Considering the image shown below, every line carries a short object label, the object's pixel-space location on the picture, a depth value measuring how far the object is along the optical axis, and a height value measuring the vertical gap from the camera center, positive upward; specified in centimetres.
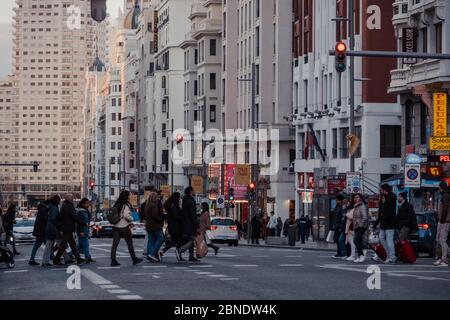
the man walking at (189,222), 3183 -86
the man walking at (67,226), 3192 -96
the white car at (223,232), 6172 -212
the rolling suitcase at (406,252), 3106 -153
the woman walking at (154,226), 3197 -96
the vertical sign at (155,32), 14135 +1589
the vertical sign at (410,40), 5522 +588
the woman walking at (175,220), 3216 -83
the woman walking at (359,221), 3288 -88
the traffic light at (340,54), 3275 +316
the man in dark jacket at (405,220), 3155 -81
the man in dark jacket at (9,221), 4269 -115
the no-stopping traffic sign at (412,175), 4178 +31
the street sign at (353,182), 5006 +11
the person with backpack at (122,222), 3053 -83
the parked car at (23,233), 6306 -219
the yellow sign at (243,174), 7888 +65
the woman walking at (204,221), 3438 -92
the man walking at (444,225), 3041 -91
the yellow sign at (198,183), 9519 +15
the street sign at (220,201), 7506 -88
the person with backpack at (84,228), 3289 -107
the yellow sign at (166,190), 10780 -38
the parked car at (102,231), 8081 -272
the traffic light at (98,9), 3133 +416
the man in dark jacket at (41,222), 3494 -95
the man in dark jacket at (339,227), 3628 -113
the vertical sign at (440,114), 5138 +268
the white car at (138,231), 8088 -271
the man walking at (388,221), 3127 -83
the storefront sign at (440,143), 4916 +152
